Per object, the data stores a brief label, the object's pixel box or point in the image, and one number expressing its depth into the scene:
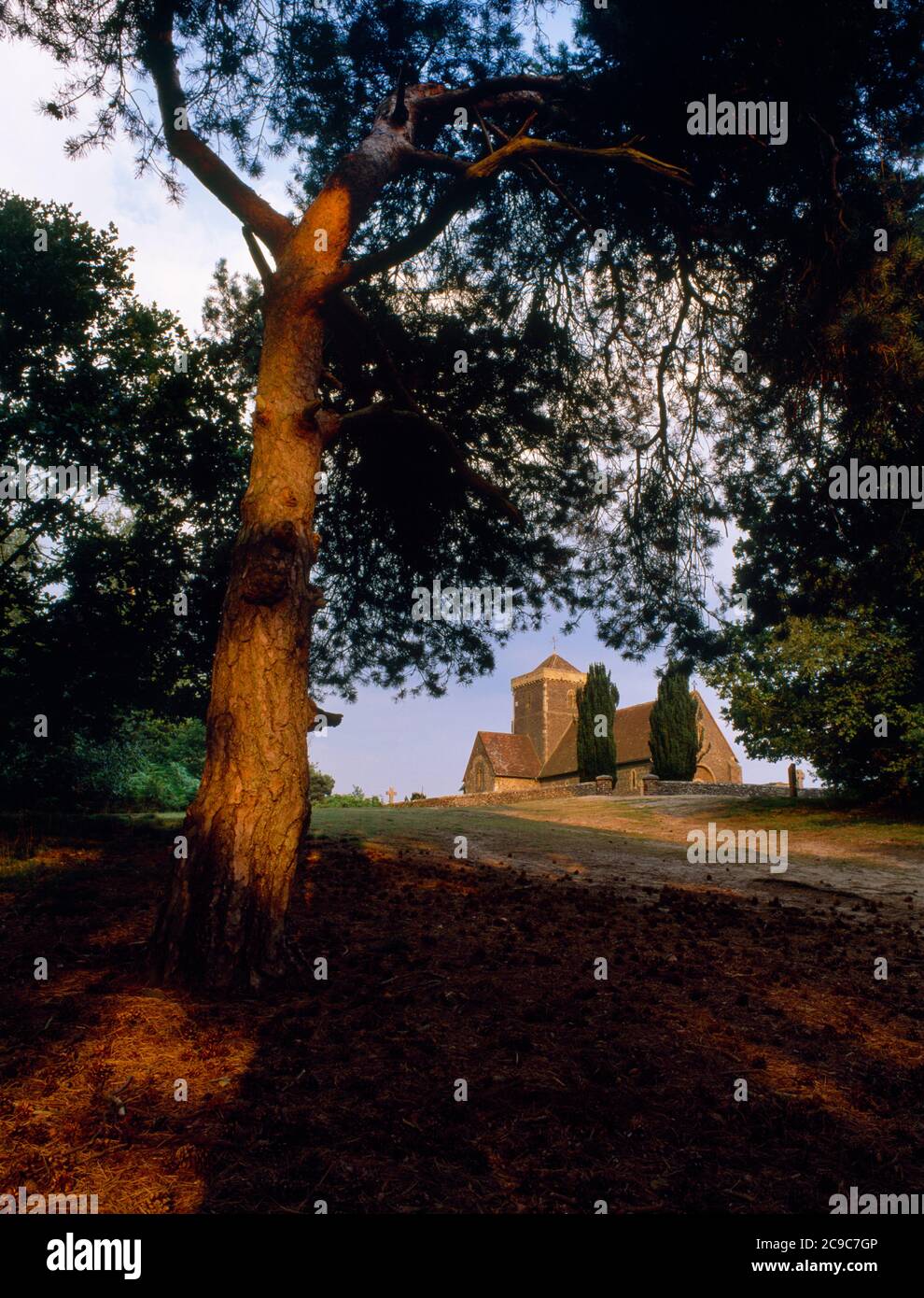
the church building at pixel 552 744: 51.28
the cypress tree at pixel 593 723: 43.69
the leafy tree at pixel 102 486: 11.12
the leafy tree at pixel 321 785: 36.50
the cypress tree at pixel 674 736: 37.78
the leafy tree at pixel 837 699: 19.52
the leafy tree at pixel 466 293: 5.59
